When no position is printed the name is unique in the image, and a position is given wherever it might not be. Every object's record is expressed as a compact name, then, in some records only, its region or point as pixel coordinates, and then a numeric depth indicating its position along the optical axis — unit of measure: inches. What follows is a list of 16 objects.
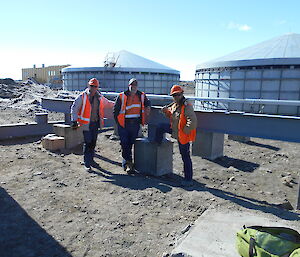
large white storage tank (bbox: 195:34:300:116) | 458.9
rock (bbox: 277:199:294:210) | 181.2
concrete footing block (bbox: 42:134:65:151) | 269.6
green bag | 92.5
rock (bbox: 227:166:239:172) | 251.6
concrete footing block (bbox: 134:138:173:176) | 213.0
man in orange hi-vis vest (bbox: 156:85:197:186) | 180.2
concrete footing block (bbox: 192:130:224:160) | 272.7
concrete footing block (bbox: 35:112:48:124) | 331.3
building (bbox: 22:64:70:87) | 1707.9
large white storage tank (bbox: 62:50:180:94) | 768.9
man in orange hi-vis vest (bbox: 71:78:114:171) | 224.1
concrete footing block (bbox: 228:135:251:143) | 348.2
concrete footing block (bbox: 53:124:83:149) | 281.3
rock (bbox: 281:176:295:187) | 226.8
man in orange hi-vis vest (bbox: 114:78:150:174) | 216.1
